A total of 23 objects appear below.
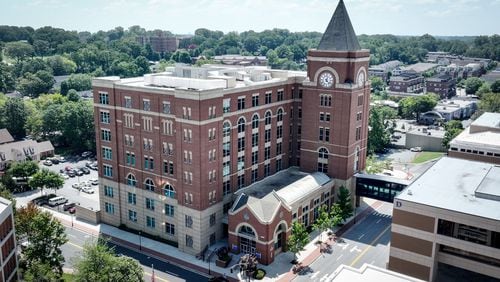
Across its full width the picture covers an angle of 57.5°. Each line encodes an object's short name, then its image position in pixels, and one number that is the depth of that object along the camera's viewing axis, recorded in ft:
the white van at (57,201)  292.90
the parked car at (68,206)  287.09
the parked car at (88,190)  317.42
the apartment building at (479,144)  255.91
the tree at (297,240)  219.00
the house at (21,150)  355.56
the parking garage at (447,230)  161.58
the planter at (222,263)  215.92
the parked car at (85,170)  360.48
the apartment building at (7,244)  176.35
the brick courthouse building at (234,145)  223.71
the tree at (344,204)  261.24
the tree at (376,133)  414.21
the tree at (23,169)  317.22
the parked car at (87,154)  403.28
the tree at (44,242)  194.49
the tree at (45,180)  301.43
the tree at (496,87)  646.08
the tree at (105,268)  168.04
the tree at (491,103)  497.87
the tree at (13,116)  440.86
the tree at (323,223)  238.07
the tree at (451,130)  412.36
